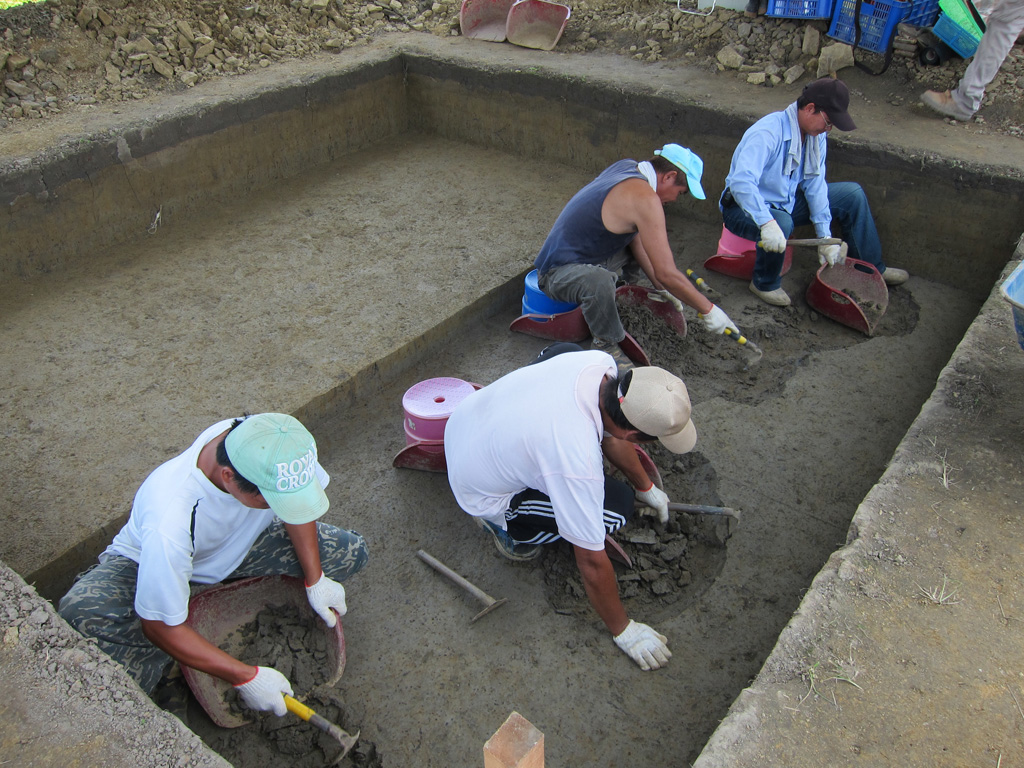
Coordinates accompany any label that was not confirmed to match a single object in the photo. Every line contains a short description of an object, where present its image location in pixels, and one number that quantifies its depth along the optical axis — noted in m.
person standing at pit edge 4.33
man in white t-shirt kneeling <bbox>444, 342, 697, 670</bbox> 2.19
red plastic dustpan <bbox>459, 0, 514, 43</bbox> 6.34
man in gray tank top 3.47
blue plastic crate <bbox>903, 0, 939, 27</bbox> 4.86
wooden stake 1.25
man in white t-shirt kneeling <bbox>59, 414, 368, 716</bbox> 2.01
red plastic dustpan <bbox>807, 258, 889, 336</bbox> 4.11
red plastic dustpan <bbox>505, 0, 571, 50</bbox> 6.16
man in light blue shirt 3.89
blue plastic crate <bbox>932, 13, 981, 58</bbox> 4.70
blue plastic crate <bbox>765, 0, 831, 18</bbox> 5.11
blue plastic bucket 4.05
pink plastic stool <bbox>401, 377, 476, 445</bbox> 3.15
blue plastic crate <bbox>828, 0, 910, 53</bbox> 4.89
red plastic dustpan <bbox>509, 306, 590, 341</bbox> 4.05
